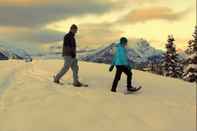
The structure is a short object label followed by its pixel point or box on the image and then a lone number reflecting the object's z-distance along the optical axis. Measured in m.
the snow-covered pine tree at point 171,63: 60.03
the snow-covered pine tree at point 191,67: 46.56
